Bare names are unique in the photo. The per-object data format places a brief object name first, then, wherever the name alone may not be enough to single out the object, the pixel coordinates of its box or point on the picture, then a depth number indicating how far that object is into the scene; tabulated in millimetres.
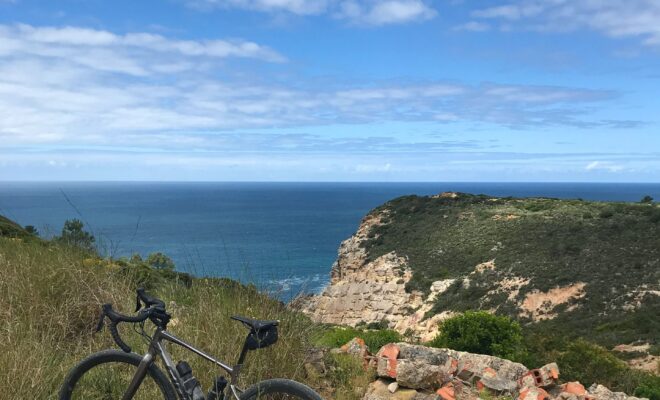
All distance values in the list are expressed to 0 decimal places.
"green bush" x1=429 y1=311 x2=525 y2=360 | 14594
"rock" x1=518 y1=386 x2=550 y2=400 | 6414
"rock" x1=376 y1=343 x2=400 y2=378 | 6258
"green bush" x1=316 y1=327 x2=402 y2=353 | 10738
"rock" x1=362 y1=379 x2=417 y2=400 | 5824
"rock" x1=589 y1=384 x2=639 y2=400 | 8180
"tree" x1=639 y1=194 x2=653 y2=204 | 63781
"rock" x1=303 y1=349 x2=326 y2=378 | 5609
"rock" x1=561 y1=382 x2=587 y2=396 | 7836
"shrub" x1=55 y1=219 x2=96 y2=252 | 7996
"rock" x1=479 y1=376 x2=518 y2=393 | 6756
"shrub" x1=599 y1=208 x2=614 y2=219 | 50500
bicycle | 3100
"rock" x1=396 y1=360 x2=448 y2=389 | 6102
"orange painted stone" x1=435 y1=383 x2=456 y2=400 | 5742
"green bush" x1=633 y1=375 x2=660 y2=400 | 12334
